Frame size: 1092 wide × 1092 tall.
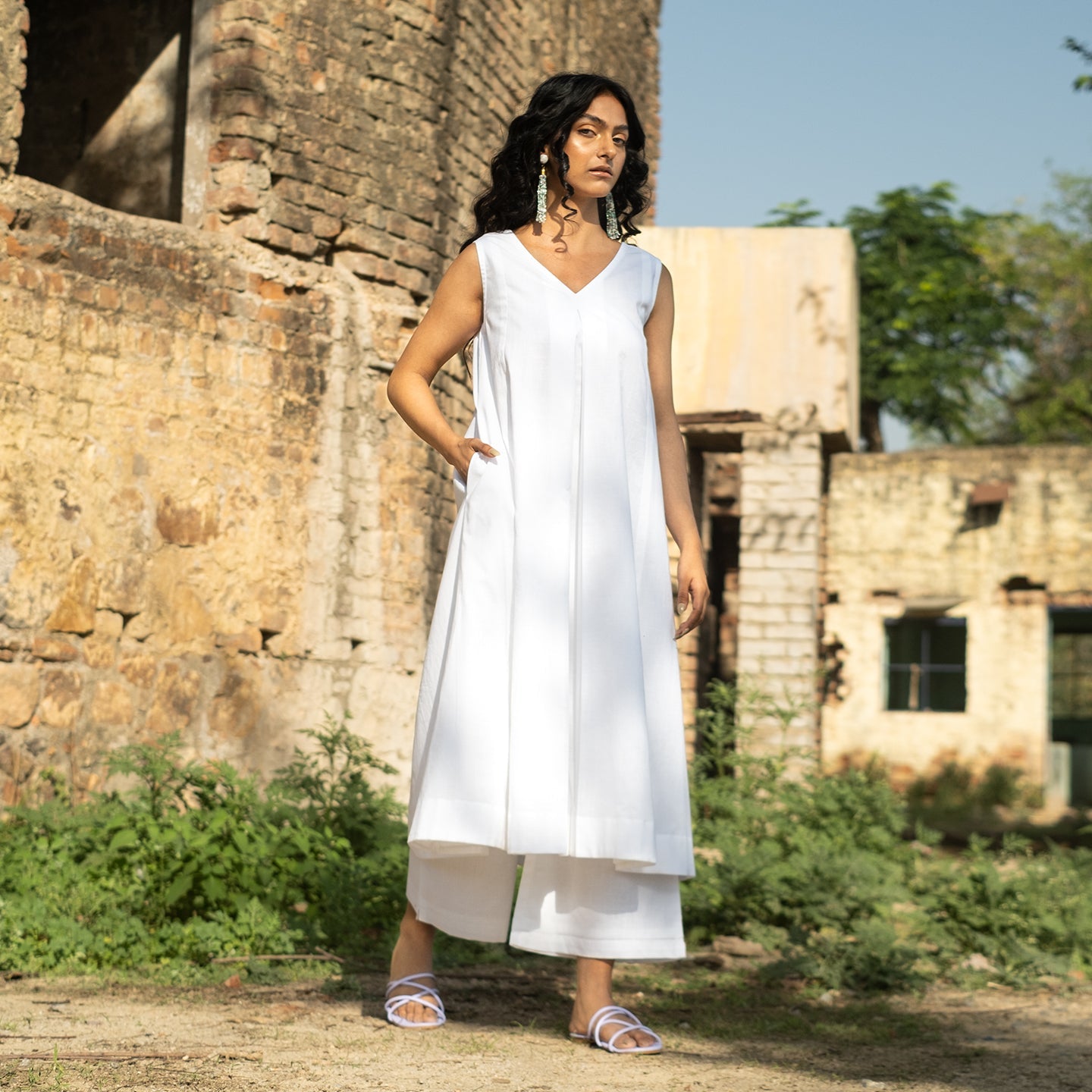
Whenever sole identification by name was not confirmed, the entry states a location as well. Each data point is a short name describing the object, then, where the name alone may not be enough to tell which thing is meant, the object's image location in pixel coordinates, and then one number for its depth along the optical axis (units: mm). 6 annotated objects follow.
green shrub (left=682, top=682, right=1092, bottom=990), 3885
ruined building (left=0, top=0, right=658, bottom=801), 4914
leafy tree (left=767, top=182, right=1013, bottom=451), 21125
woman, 2543
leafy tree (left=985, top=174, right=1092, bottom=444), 22781
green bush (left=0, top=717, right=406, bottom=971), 3639
